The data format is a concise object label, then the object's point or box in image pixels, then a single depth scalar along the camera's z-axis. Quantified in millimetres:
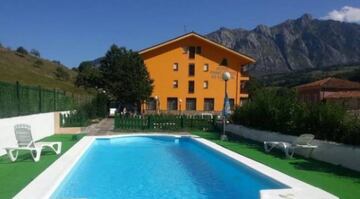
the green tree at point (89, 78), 50803
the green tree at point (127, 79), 46094
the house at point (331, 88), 61653
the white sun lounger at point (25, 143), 11898
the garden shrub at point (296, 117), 13016
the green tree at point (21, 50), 102819
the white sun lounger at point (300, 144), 13248
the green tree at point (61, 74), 92812
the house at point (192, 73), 51938
